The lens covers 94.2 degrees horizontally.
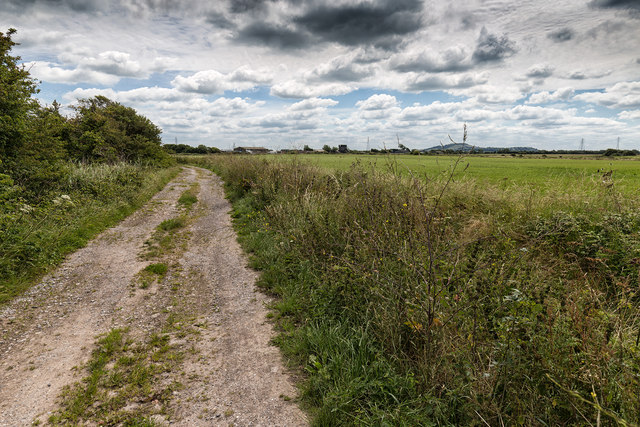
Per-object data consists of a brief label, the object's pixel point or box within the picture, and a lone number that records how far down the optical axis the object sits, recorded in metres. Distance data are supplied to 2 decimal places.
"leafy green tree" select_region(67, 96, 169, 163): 18.53
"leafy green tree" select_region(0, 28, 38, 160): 9.27
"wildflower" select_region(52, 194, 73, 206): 9.16
